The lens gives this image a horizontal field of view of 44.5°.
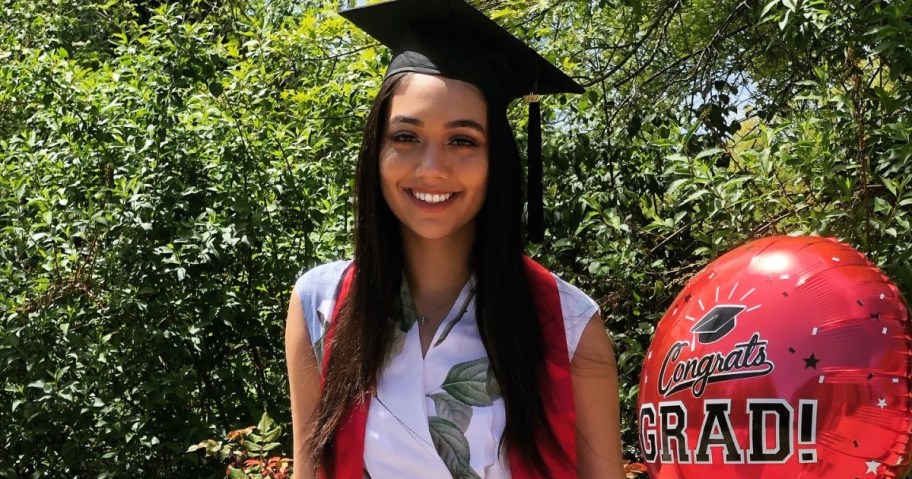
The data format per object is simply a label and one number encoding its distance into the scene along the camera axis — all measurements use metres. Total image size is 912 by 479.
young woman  1.92
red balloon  1.71
